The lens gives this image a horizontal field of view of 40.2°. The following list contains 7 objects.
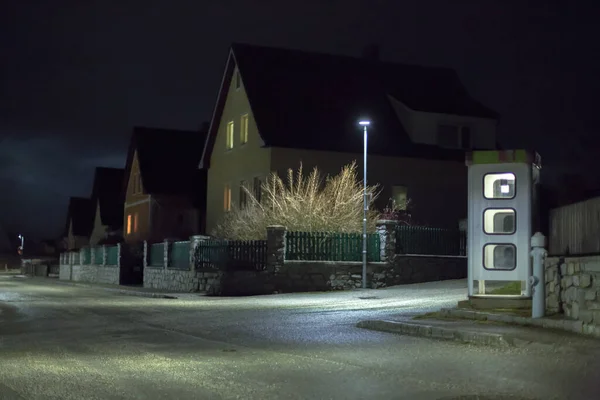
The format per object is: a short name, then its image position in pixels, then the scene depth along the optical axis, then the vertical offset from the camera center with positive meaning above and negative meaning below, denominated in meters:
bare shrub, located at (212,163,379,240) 29.78 +2.07
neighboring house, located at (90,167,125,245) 63.73 +4.40
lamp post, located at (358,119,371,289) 26.75 +0.62
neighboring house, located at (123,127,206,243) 47.81 +4.39
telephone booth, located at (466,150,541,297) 15.41 +1.02
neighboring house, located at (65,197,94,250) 80.38 +3.63
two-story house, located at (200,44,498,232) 36.66 +6.34
